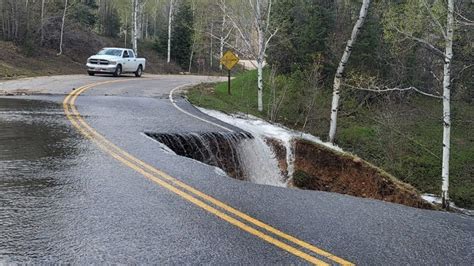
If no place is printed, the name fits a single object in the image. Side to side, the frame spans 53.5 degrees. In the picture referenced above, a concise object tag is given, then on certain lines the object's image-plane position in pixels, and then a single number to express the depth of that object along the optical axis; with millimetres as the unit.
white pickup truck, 27656
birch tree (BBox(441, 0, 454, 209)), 14077
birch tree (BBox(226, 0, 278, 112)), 21016
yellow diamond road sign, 21875
